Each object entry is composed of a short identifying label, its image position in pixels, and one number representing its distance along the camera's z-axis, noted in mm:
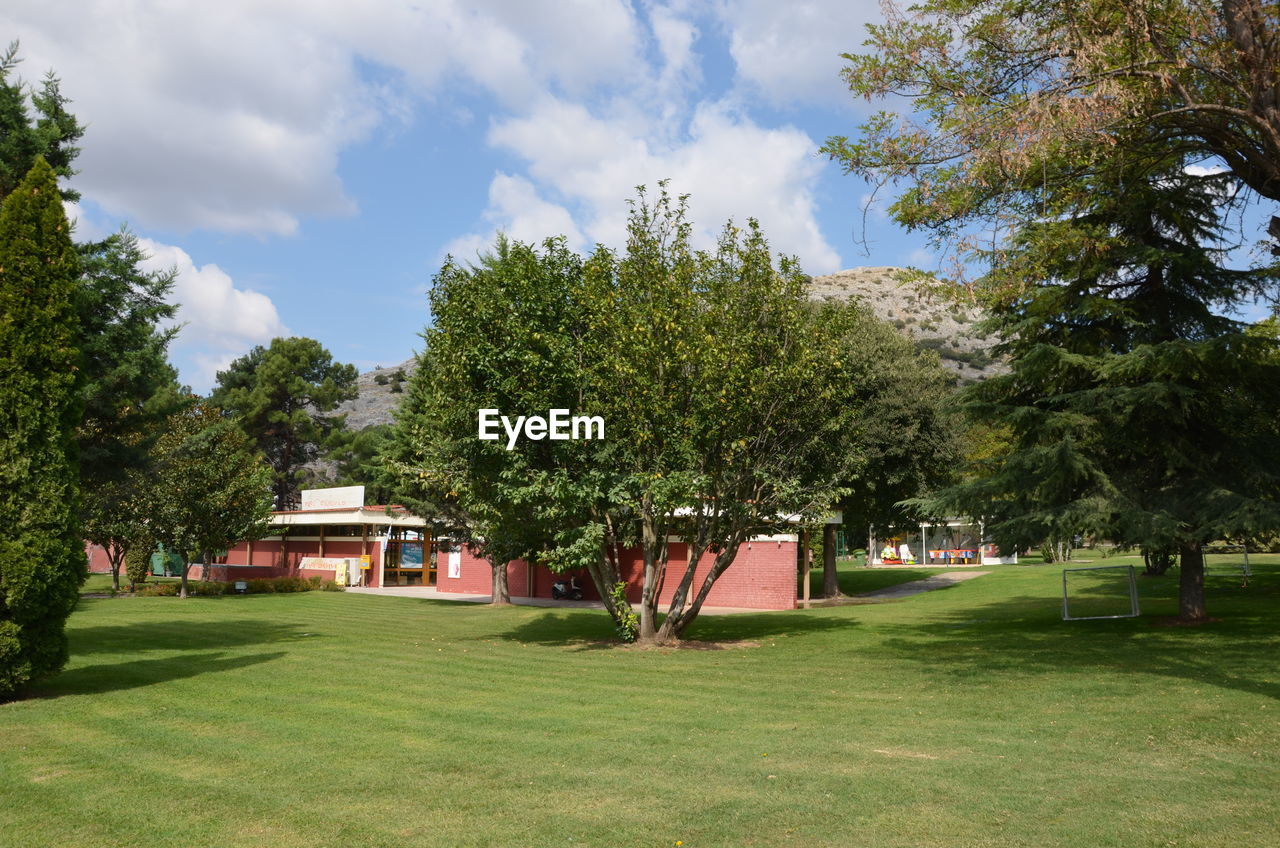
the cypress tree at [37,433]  10367
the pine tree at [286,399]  68125
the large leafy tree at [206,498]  33969
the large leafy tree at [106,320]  16016
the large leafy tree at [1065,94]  9922
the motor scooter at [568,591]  33344
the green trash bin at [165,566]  51719
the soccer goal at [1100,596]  21359
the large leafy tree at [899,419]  28719
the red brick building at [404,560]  29156
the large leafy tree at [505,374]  16188
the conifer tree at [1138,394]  17344
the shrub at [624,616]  17750
